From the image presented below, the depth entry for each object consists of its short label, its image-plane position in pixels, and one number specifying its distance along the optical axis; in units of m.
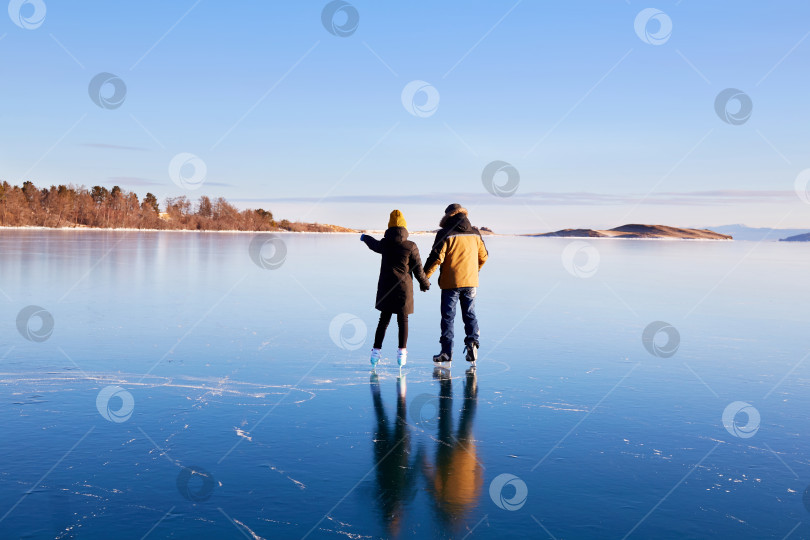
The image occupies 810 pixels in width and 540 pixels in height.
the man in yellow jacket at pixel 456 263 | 9.36
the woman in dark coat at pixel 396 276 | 9.02
